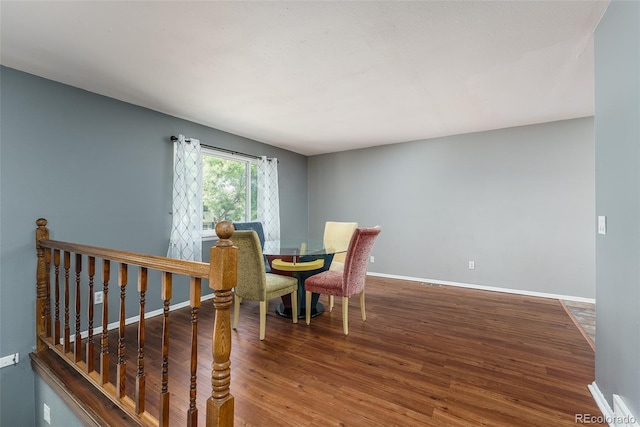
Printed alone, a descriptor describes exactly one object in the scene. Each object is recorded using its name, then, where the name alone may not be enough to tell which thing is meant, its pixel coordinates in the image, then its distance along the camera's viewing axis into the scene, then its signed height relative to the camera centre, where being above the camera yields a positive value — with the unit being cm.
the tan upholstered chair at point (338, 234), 381 -23
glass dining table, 280 -46
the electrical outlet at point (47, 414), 216 -155
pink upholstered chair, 261 -60
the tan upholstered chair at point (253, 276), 241 -54
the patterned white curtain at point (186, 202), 326 +16
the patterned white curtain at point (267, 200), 458 +27
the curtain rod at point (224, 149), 335 +95
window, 382 +41
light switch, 155 -2
